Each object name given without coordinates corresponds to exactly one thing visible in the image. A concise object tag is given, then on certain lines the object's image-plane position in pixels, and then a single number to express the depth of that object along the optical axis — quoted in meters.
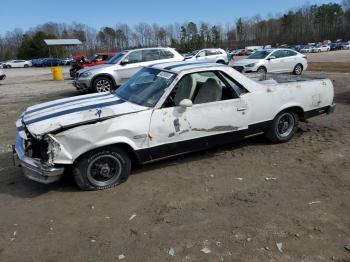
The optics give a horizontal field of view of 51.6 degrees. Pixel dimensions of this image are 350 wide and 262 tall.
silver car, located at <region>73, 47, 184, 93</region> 13.87
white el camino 4.60
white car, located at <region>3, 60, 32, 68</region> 61.50
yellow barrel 26.06
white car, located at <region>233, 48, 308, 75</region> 17.86
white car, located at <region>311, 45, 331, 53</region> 78.66
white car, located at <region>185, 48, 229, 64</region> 23.33
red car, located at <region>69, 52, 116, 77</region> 23.88
